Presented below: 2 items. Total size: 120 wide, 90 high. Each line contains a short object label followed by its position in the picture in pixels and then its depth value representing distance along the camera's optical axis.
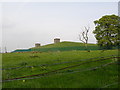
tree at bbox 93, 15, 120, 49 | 29.88
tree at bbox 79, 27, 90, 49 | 33.63
